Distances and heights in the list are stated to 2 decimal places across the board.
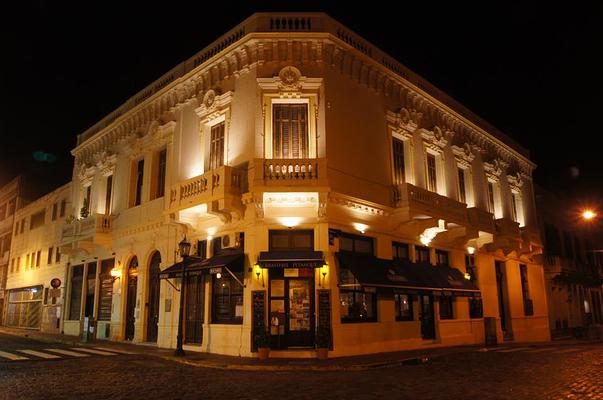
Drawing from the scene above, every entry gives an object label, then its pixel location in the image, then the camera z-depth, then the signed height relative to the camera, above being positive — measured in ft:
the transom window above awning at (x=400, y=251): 63.16 +7.33
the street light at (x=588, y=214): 57.26 +10.60
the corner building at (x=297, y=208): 52.54 +12.38
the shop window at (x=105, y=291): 77.77 +3.12
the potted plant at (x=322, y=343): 48.52 -3.55
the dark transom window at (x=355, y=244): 55.87 +7.48
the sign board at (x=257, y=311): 50.70 -0.30
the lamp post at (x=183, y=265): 52.06 +4.92
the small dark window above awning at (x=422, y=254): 67.26 +7.30
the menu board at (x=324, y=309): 50.49 -0.17
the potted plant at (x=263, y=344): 48.78 -3.60
